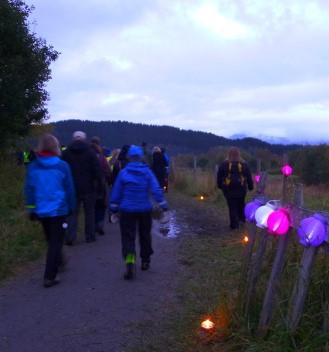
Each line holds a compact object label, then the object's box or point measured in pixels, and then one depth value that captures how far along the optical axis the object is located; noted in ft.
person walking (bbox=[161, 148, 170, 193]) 61.11
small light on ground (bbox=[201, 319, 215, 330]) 18.69
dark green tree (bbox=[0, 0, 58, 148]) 58.75
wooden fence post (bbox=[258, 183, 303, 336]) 16.44
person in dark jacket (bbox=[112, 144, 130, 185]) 42.86
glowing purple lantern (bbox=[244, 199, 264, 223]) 18.86
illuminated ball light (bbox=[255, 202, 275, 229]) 16.56
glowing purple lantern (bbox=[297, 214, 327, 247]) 14.21
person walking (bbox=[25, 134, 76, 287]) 24.73
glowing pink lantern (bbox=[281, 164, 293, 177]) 25.06
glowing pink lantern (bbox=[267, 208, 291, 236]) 15.94
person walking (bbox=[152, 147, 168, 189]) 60.46
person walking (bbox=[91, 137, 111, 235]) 38.06
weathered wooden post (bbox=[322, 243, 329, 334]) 14.57
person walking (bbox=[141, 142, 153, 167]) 62.36
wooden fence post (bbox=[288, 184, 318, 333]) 14.82
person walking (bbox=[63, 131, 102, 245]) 33.78
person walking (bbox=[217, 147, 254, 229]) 40.78
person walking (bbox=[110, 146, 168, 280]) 26.09
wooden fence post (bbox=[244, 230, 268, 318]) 17.95
